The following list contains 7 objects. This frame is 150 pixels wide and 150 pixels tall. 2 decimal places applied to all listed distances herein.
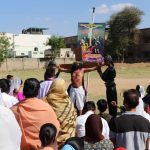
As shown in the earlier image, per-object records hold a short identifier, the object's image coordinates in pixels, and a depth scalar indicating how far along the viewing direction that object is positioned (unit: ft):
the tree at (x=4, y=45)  206.08
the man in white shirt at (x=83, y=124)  18.70
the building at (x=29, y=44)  295.69
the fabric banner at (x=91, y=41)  36.78
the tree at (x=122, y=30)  215.51
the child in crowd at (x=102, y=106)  24.70
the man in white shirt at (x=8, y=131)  12.55
